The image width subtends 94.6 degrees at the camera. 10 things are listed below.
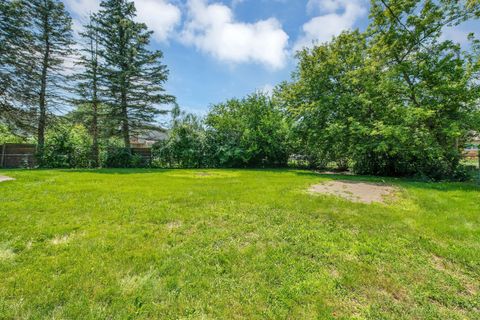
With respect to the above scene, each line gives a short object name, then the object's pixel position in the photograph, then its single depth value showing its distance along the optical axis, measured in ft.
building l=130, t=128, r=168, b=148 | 49.78
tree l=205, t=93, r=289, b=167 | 41.19
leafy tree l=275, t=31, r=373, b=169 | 30.60
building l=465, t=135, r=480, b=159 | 27.50
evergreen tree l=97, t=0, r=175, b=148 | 44.68
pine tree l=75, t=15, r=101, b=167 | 43.68
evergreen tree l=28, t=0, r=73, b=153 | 40.55
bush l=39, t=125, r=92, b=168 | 37.55
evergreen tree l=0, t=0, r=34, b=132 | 37.99
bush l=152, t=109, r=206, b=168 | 42.42
